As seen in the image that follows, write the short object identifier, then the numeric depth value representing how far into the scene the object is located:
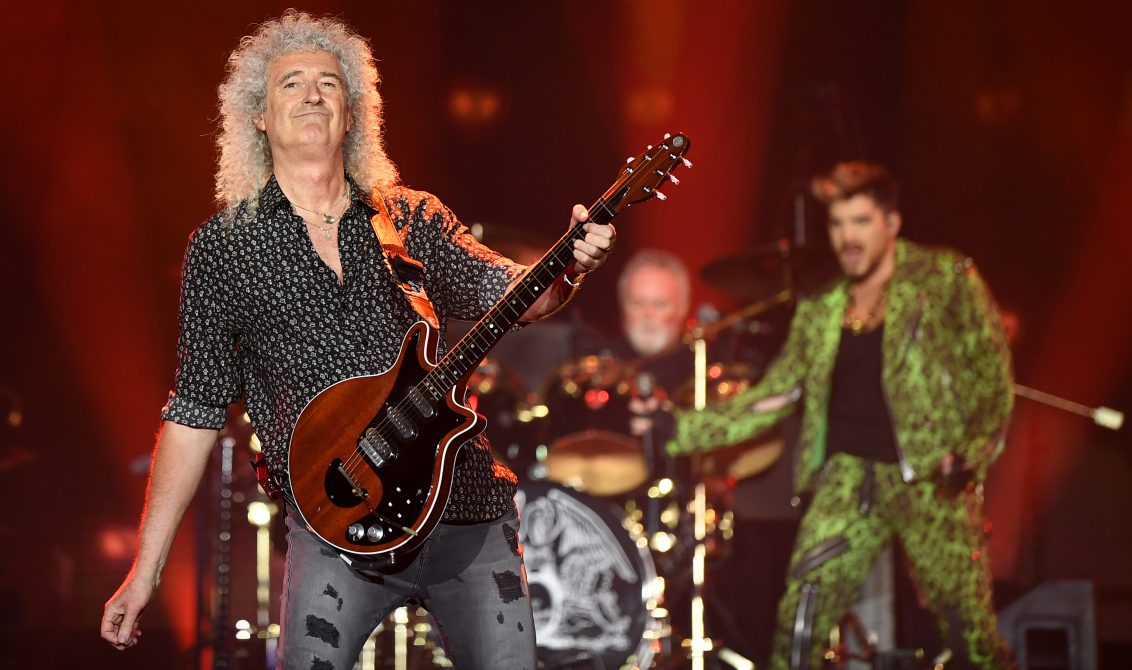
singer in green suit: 12.66
